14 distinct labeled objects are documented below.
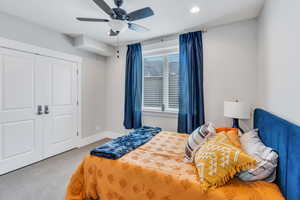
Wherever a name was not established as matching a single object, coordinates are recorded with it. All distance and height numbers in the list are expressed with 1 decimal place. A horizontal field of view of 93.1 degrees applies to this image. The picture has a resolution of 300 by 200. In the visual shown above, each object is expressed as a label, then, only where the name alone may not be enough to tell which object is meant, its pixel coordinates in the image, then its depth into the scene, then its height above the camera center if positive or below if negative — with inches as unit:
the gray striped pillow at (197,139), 66.7 -20.9
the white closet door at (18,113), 94.8 -11.6
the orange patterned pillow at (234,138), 63.8 -19.5
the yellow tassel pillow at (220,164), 46.0 -22.5
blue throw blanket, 66.1 -26.3
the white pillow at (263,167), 46.4 -22.8
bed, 41.8 -29.2
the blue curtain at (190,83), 115.8 +11.9
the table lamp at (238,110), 89.7 -8.2
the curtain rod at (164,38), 119.5 +56.4
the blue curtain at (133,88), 144.3 +9.1
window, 136.6 +14.6
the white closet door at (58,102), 116.9 -4.9
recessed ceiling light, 87.7 +55.2
